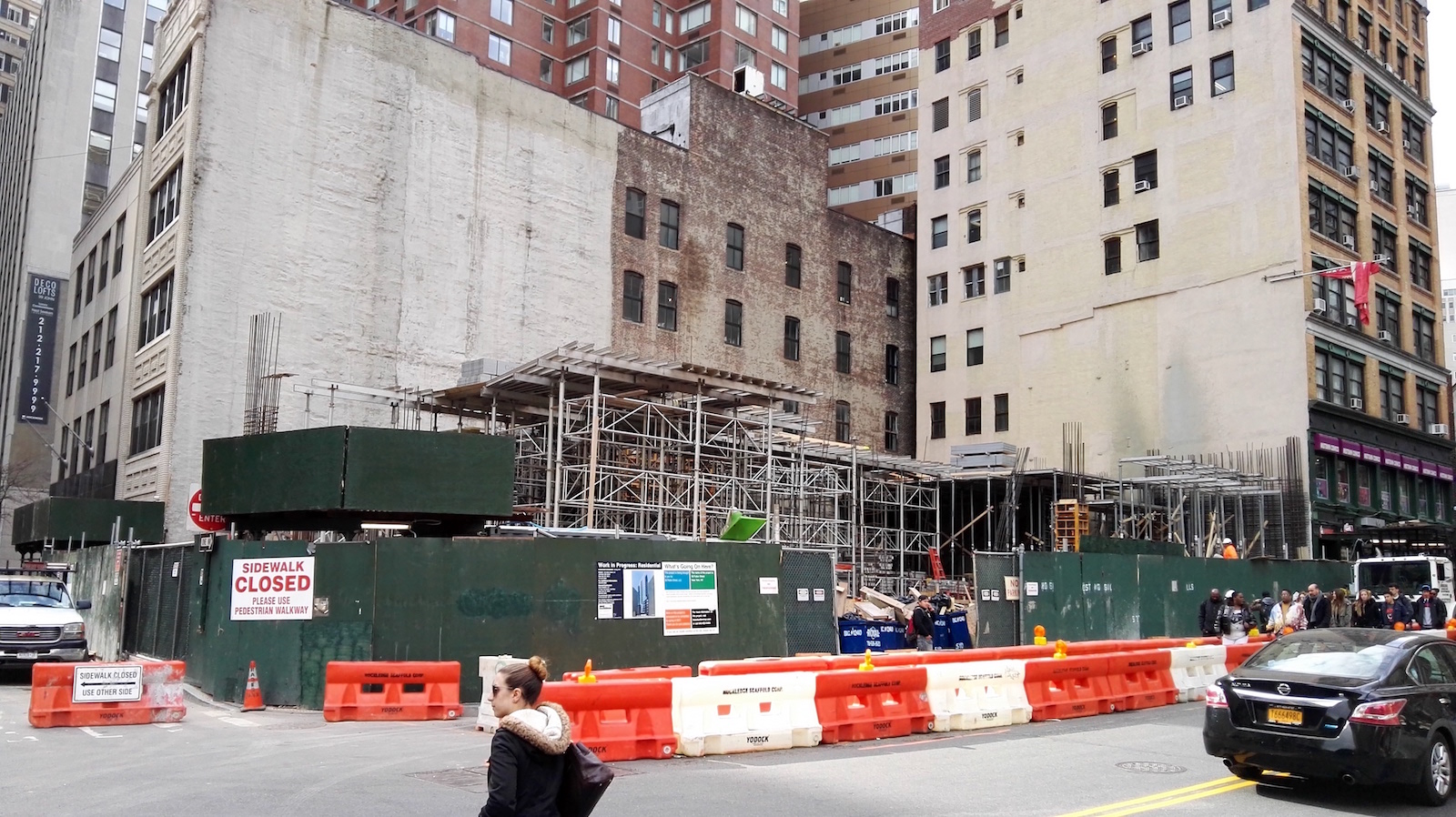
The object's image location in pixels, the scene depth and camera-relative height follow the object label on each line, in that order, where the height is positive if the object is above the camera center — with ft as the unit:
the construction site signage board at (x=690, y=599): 61.62 -1.10
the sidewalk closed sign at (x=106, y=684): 48.29 -4.67
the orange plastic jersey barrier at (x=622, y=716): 41.37 -4.81
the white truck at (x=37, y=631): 62.54 -3.40
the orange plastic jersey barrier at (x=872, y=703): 46.19 -4.79
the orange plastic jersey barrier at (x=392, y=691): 51.85 -5.10
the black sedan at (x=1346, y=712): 33.30 -3.47
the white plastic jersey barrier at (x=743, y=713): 42.88 -4.85
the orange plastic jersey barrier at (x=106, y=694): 47.70 -5.10
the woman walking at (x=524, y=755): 18.11 -2.70
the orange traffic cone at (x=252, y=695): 54.85 -5.68
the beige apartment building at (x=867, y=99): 242.78 +97.97
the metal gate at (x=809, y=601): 68.28 -1.26
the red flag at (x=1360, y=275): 127.65 +33.07
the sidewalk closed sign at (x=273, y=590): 56.44 -0.95
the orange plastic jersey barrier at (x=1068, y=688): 53.21 -4.63
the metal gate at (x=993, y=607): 78.07 -1.57
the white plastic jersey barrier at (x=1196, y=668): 61.62 -4.19
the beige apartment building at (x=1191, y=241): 138.82 +42.92
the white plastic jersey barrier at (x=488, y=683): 48.32 -4.62
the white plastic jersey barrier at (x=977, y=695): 49.80 -4.66
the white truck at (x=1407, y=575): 107.04 +1.37
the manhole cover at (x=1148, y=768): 40.24 -6.04
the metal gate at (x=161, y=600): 63.67 -1.78
